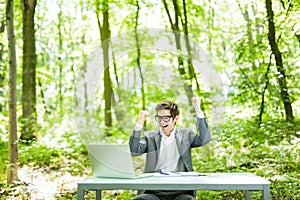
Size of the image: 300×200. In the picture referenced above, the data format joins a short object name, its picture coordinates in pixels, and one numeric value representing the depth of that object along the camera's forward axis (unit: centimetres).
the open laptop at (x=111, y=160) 265
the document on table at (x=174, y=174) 296
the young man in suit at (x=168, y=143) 313
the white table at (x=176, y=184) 259
